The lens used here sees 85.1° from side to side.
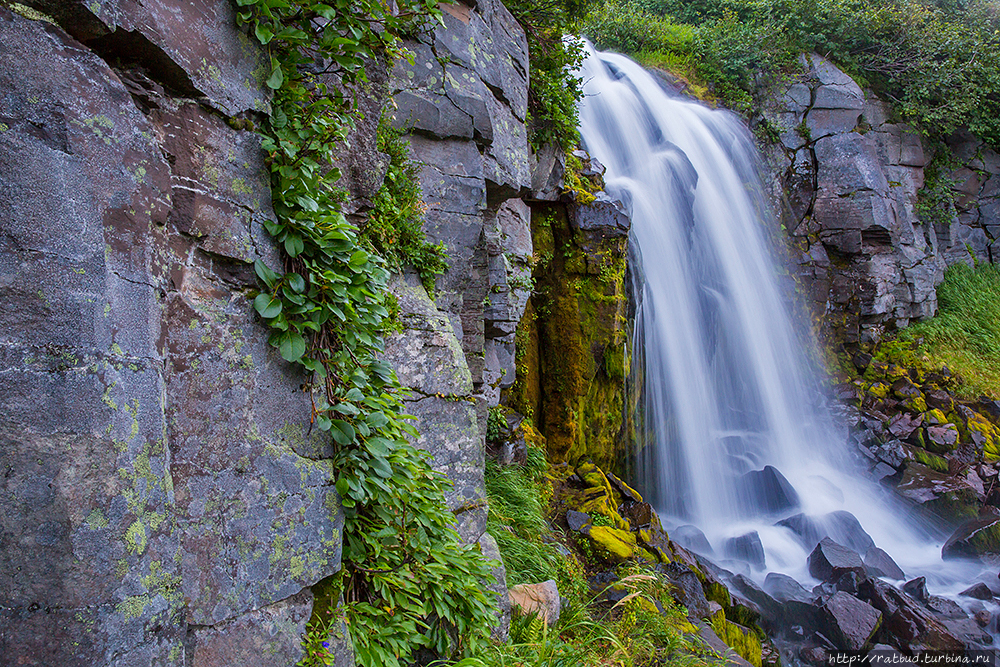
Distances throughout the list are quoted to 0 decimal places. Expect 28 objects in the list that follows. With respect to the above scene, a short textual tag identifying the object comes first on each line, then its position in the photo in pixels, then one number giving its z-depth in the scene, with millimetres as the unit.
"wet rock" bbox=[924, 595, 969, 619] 6574
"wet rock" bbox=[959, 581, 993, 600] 7055
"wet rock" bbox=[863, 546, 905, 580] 7391
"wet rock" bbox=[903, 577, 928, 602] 6832
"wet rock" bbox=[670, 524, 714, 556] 7586
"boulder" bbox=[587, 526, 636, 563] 5656
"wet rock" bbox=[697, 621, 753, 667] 4527
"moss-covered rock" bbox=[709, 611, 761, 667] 5391
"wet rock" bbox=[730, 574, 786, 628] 6289
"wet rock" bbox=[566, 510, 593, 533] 5975
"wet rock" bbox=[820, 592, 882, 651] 5777
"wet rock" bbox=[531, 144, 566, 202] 6855
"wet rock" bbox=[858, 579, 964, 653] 5785
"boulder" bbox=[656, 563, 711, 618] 5438
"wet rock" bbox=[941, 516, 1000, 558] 8078
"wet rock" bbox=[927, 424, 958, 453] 10219
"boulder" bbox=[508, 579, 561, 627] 3758
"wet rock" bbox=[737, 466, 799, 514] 8898
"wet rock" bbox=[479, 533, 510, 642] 3037
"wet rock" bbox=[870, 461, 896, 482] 10219
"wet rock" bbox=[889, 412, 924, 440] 10727
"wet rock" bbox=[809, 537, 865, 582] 6855
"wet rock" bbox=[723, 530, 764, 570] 7512
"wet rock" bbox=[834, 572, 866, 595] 6641
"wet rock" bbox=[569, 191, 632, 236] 7766
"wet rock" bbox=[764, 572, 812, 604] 6602
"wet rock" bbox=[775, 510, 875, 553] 8086
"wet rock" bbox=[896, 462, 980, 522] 9125
